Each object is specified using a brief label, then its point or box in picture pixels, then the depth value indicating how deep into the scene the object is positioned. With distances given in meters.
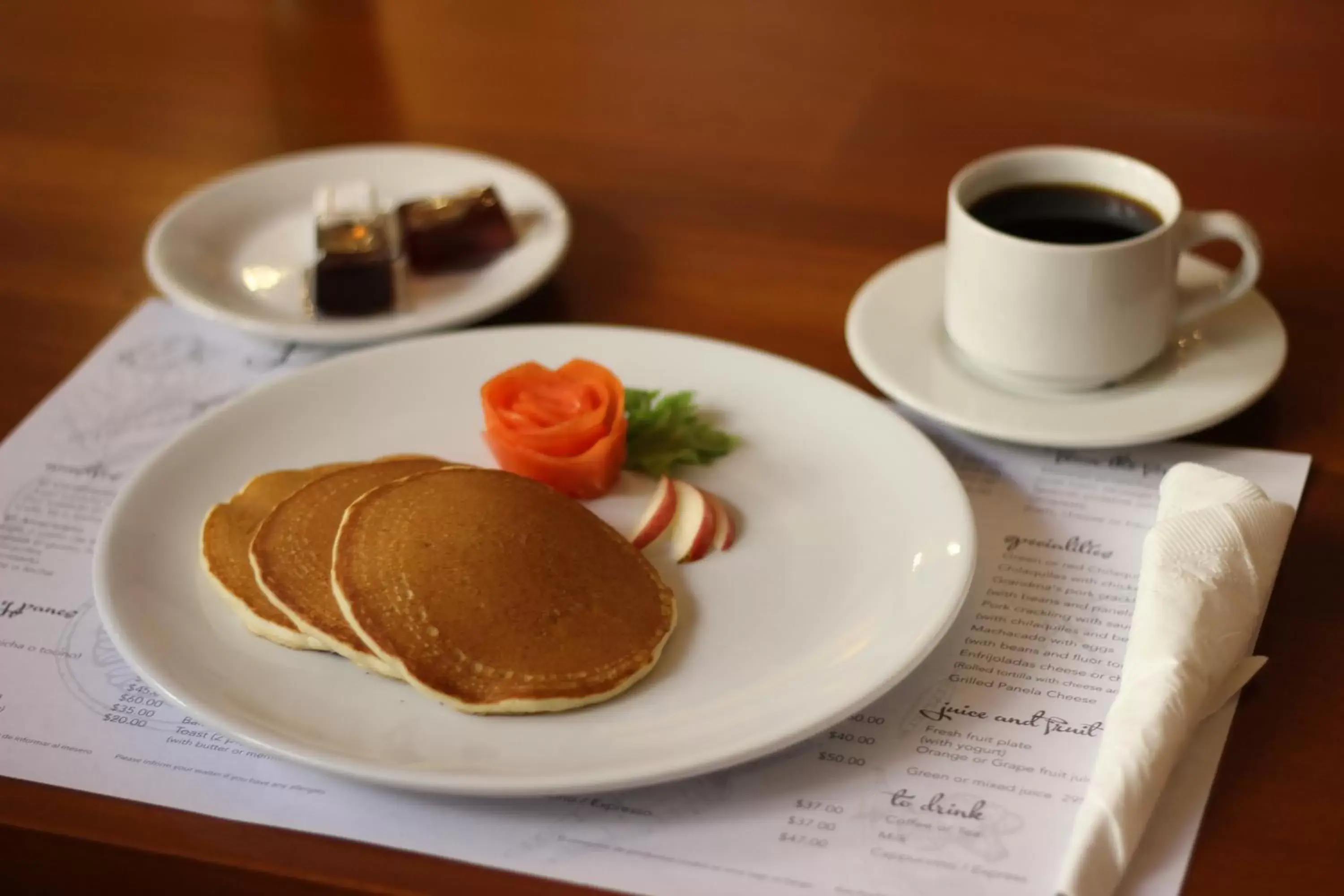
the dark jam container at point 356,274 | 1.25
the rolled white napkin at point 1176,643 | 0.73
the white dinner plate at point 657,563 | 0.79
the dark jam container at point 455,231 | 1.33
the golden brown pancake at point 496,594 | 0.82
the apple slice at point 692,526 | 0.96
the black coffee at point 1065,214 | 1.09
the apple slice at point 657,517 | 0.98
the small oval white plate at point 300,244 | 1.26
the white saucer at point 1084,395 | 1.04
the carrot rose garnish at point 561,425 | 1.02
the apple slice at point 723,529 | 0.97
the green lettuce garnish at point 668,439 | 1.06
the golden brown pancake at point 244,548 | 0.88
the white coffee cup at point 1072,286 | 1.02
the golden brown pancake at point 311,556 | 0.85
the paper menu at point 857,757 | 0.76
